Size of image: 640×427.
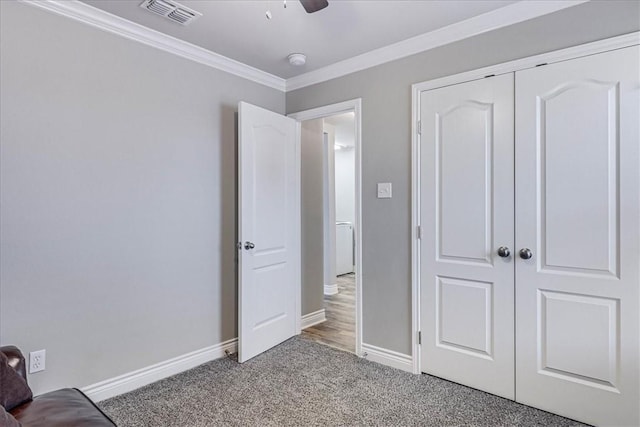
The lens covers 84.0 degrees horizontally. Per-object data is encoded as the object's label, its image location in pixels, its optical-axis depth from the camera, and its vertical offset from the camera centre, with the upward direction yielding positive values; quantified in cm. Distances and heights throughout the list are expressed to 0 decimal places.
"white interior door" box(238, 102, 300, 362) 283 -16
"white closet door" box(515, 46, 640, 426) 188 -14
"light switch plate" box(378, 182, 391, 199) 278 +17
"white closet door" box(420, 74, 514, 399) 226 -14
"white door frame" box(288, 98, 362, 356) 295 -1
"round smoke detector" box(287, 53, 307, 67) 285 +125
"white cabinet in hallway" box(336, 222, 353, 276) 659 -67
